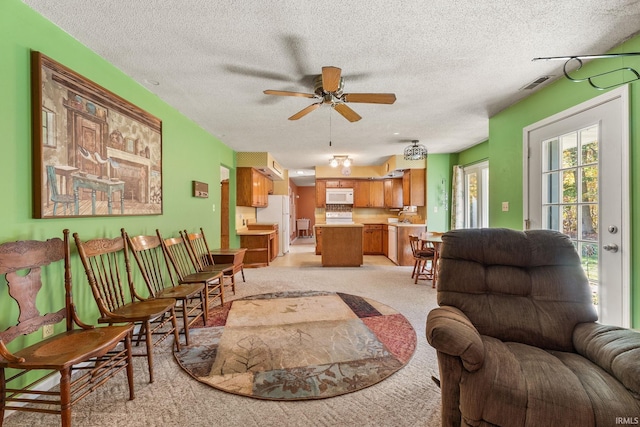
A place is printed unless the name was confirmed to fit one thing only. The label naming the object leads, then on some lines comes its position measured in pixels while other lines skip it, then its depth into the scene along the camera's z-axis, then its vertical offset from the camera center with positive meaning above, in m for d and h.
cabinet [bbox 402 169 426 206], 6.34 +0.54
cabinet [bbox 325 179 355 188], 7.63 +0.77
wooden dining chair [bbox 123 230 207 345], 2.44 -0.66
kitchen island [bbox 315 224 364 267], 5.68 -0.72
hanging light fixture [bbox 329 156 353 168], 5.38 +0.94
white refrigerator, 7.20 -0.08
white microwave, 7.55 +0.38
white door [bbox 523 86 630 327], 2.09 +0.19
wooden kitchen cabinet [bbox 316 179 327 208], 7.68 +0.58
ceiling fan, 2.23 +1.04
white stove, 7.72 -0.17
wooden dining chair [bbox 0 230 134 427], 1.34 -0.71
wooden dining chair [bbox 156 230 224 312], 2.90 -0.67
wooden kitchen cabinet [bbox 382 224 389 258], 7.19 -0.73
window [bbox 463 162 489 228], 5.39 +0.31
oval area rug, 1.88 -1.15
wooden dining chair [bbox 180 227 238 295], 3.43 -0.61
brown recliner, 1.06 -0.63
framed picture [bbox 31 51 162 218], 1.76 +0.49
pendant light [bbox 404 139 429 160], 4.72 +1.00
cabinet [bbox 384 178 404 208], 7.20 +0.47
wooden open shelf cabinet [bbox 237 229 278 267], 5.74 -0.75
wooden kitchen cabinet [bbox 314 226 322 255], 7.25 -0.78
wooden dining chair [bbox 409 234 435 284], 4.44 -0.72
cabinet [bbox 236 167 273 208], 5.94 +0.52
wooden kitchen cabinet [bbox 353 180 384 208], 7.57 +0.46
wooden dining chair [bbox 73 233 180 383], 1.91 -0.60
